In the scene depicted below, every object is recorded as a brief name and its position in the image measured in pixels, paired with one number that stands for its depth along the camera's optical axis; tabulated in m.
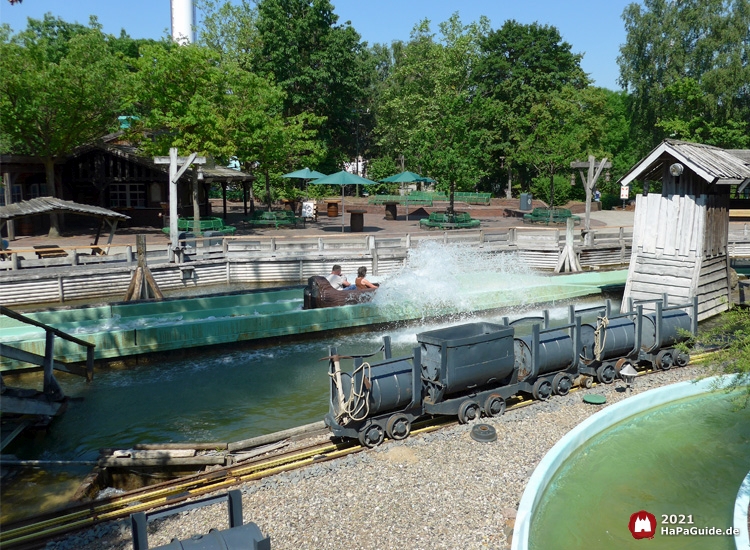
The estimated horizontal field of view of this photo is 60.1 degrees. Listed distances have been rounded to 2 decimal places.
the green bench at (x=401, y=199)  51.72
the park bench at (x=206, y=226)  33.18
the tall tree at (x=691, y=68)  47.09
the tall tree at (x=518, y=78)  55.16
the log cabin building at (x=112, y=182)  35.03
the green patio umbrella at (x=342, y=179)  37.60
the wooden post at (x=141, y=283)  20.09
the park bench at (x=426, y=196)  52.28
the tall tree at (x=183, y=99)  33.59
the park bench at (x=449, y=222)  38.94
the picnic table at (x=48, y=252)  23.56
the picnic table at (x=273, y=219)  39.84
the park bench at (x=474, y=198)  54.03
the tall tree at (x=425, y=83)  60.97
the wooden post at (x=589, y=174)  30.82
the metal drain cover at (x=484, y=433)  10.27
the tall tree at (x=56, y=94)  29.94
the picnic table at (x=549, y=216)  42.16
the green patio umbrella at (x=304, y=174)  41.28
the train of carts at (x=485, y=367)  10.16
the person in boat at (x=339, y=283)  19.03
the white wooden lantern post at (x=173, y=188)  24.44
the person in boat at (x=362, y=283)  19.12
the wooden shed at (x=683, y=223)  17.73
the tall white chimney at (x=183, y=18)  77.69
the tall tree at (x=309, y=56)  51.88
